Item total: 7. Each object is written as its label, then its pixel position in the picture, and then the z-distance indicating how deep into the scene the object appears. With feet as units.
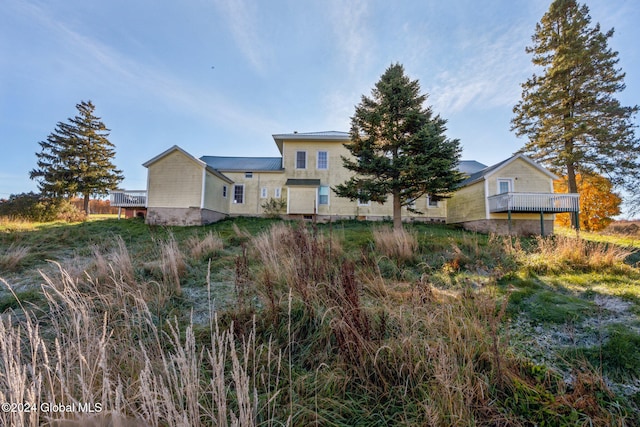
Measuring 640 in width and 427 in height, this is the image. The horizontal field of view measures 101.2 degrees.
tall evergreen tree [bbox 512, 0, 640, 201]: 52.08
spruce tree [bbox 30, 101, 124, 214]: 70.44
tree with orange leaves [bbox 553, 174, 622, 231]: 62.59
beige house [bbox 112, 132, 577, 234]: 49.34
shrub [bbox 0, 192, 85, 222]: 52.03
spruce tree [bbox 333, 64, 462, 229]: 32.53
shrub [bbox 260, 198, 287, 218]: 60.13
